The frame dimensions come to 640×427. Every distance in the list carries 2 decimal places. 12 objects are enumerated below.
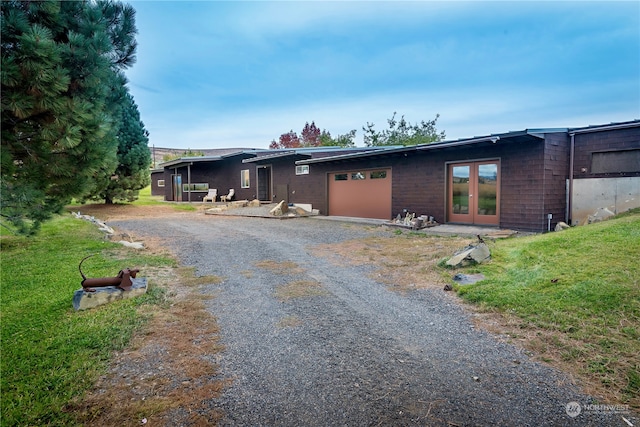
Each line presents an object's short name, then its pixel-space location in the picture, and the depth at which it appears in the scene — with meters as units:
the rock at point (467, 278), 4.77
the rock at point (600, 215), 8.33
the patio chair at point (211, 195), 23.00
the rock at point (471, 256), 5.55
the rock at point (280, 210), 15.17
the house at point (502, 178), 8.56
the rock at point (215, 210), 17.25
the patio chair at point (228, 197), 22.56
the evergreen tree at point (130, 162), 16.69
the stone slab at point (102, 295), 3.74
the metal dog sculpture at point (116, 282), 3.87
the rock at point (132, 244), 7.55
